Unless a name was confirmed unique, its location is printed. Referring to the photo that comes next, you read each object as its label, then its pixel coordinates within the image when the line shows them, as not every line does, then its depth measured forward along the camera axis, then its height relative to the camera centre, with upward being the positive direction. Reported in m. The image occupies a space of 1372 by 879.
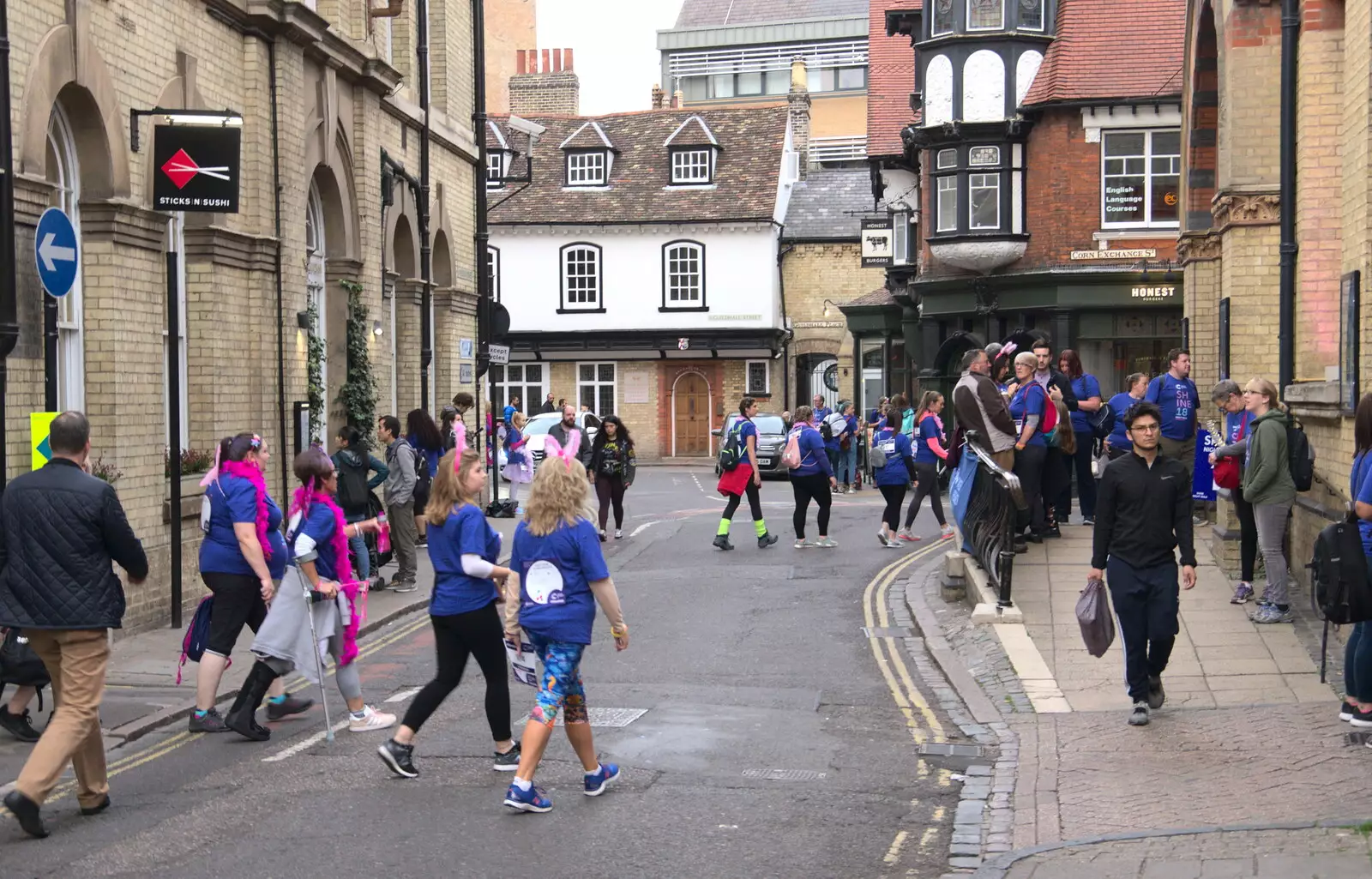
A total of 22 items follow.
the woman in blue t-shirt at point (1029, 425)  15.37 -0.50
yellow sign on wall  9.95 -0.30
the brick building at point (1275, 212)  11.71 +1.46
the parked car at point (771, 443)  36.22 -1.52
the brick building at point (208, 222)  12.80 +1.66
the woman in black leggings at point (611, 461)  20.34 -1.04
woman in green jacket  11.29 -0.71
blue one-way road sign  9.76 +0.85
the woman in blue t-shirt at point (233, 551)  9.40 -1.01
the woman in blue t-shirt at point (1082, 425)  17.08 -0.57
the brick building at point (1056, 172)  30.47 +3.97
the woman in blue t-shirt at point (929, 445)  19.39 -0.86
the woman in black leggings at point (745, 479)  18.92 -1.22
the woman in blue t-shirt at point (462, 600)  8.24 -1.15
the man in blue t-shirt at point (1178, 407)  15.75 -0.36
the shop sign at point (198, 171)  13.26 +1.82
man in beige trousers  7.49 -0.89
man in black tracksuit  9.14 -0.99
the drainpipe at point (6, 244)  9.29 +0.85
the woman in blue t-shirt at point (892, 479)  19.58 -1.30
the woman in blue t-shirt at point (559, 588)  7.61 -1.01
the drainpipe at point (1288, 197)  13.25 +1.48
